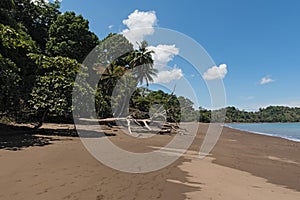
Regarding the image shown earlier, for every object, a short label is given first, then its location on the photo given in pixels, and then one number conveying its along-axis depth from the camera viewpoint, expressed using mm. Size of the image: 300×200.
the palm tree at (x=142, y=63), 25842
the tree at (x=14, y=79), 7274
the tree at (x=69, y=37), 17391
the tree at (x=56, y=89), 9465
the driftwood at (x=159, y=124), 15987
